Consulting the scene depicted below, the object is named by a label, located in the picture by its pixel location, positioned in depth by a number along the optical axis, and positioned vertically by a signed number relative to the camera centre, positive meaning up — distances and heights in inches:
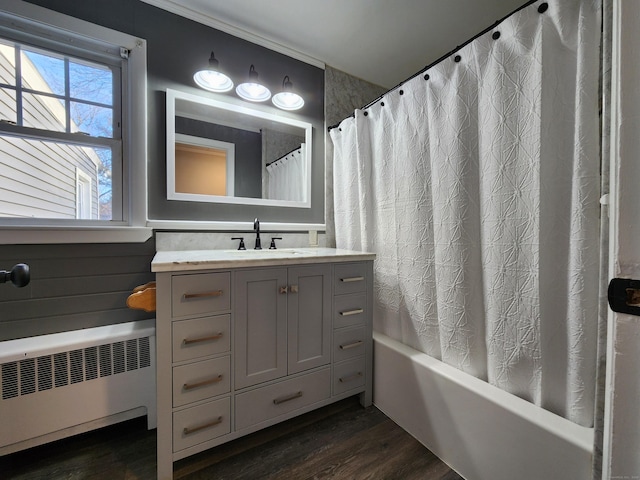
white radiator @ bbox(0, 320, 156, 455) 46.3 -27.2
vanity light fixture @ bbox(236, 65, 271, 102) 70.9 +39.2
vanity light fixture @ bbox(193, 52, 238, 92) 66.4 +39.5
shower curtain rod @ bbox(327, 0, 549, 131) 37.9 +33.6
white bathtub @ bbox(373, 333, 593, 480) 35.7 -30.0
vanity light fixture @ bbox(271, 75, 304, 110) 76.7 +39.3
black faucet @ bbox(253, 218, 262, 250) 71.2 +0.8
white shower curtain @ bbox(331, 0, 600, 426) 36.1 +4.7
